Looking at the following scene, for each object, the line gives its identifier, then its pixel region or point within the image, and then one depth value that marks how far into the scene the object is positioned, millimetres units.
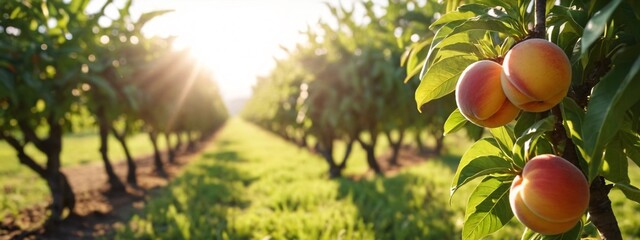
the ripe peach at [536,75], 820
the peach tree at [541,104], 761
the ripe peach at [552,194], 868
